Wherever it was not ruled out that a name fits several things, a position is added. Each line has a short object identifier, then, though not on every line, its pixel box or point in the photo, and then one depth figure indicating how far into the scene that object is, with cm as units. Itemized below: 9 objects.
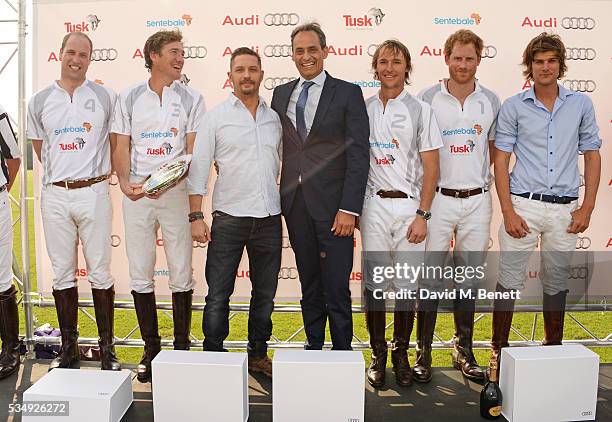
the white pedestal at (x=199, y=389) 253
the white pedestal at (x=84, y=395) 246
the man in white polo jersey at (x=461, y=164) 299
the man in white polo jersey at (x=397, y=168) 288
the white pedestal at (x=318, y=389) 252
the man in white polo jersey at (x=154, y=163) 303
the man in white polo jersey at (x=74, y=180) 308
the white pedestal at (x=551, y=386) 260
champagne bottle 265
